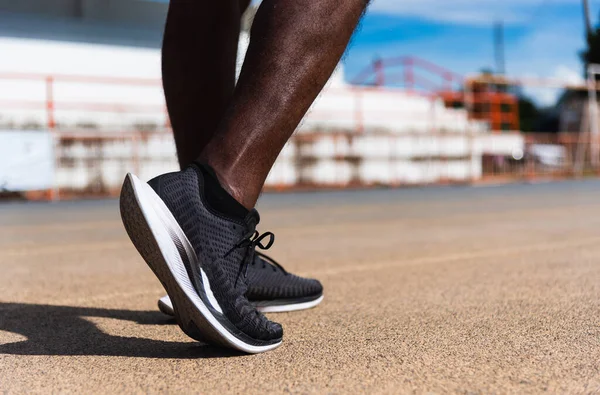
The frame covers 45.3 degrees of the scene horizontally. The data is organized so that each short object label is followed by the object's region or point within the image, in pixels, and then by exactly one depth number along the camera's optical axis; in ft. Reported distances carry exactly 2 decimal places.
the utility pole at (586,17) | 81.46
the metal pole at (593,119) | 50.83
